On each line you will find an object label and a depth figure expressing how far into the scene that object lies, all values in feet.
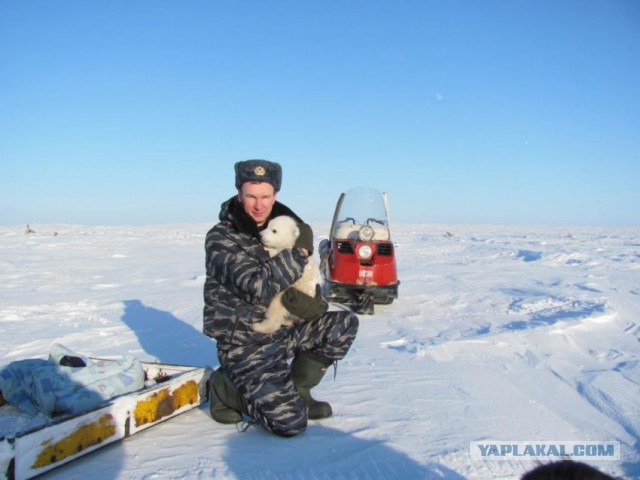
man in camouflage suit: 8.19
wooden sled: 6.42
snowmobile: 19.04
